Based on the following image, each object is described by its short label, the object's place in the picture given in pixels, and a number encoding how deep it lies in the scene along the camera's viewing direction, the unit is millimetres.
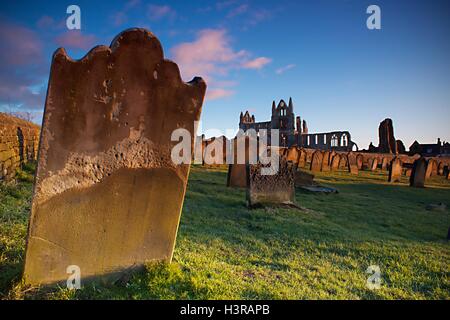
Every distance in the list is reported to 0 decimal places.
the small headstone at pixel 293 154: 17453
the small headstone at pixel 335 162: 18031
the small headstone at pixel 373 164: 20697
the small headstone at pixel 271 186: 6770
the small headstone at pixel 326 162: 17319
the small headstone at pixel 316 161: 16766
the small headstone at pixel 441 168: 21573
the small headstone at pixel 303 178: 10280
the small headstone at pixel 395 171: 14914
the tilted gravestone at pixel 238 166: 9328
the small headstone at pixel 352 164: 17672
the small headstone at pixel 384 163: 21944
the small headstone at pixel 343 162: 19469
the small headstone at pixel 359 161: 20844
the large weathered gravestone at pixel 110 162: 2486
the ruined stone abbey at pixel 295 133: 38812
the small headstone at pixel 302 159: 17928
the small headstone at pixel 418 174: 13500
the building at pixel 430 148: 34334
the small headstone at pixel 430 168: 18641
